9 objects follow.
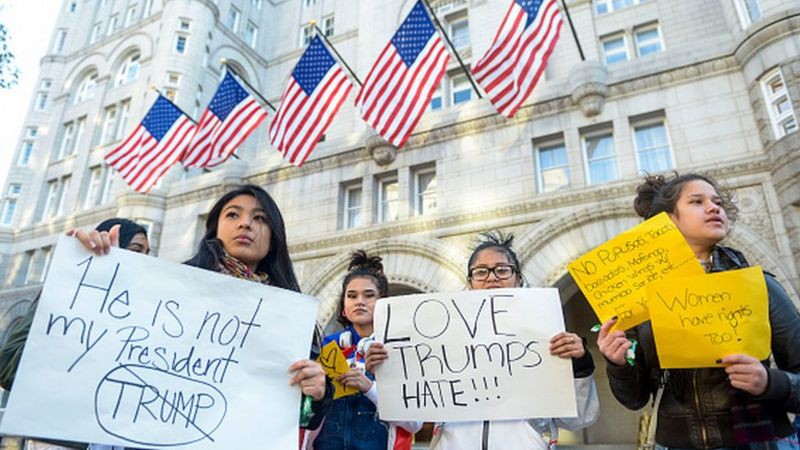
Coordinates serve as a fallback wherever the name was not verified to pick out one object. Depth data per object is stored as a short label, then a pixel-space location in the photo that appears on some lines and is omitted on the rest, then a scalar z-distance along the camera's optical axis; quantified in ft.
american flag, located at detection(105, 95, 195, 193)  43.50
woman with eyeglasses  9.26
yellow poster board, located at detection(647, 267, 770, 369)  7.36
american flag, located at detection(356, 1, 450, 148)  34.48
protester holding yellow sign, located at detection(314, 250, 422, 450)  10.56
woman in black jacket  7.33
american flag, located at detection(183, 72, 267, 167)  41.09
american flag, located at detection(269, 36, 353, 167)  37.22
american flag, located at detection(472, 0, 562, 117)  32.78
